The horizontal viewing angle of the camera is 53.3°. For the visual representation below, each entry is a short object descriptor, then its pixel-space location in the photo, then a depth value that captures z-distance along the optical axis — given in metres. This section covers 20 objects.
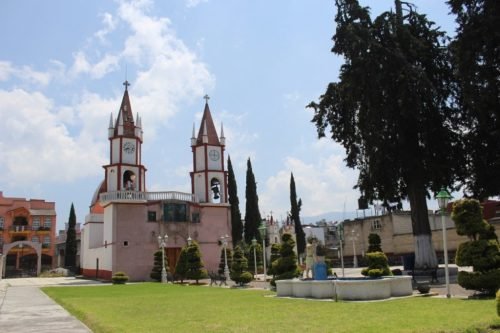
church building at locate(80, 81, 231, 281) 41.06
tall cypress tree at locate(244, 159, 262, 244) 52.50
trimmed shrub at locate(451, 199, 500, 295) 14.52
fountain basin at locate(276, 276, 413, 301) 15.90
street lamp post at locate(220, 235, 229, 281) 37.12
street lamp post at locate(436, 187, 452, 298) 16.06
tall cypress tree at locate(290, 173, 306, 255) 57.28
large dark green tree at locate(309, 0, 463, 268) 25.58
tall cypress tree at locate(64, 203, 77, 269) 65.12
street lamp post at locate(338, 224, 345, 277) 25.77
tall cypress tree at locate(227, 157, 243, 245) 52.81
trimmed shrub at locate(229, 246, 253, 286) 29.09
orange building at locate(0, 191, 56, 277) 66.69
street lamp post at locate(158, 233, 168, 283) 36.94
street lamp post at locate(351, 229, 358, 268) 49.58
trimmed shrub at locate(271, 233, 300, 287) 23.17
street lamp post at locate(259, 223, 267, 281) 28.38
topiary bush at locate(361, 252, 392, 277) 19.22
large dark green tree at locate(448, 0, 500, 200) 18.84
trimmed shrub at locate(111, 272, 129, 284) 36.38
